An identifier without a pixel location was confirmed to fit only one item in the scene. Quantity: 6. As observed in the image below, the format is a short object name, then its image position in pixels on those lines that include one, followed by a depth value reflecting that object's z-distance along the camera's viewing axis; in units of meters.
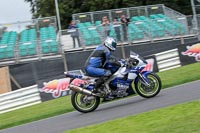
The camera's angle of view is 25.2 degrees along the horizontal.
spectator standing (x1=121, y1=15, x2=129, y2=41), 22.28
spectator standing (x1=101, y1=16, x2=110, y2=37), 21.97
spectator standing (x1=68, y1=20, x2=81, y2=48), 22.14
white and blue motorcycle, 11.45
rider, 11.43
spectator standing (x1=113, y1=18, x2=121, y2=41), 21.89
